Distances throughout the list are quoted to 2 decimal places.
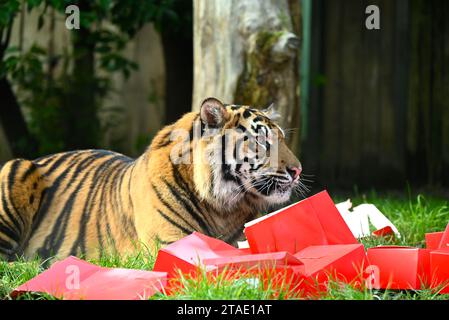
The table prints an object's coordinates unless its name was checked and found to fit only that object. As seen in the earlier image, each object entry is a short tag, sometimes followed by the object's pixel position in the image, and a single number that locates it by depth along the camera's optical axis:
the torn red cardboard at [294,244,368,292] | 6.55
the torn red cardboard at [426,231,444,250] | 8.03
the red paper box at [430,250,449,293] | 6.73
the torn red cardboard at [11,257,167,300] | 6.39
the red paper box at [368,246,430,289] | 6.75
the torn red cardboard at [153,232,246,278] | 6.82
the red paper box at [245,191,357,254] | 7.28
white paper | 9.62
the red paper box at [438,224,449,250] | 7.52
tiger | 8.86
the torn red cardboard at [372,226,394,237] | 9.38
